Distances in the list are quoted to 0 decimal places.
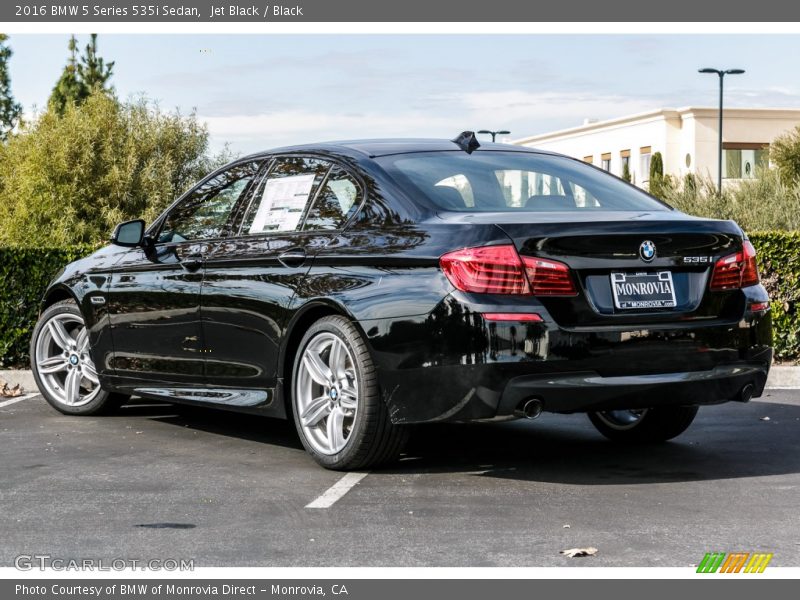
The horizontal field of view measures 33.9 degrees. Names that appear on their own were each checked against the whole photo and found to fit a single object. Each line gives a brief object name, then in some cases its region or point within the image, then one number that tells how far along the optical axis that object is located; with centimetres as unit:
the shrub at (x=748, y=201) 1900
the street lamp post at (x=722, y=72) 5197
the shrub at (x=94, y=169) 2545
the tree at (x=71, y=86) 4344
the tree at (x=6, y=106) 4840
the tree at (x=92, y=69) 4438
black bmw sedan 583
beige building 7062
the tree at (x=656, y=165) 6531
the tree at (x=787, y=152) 5488
